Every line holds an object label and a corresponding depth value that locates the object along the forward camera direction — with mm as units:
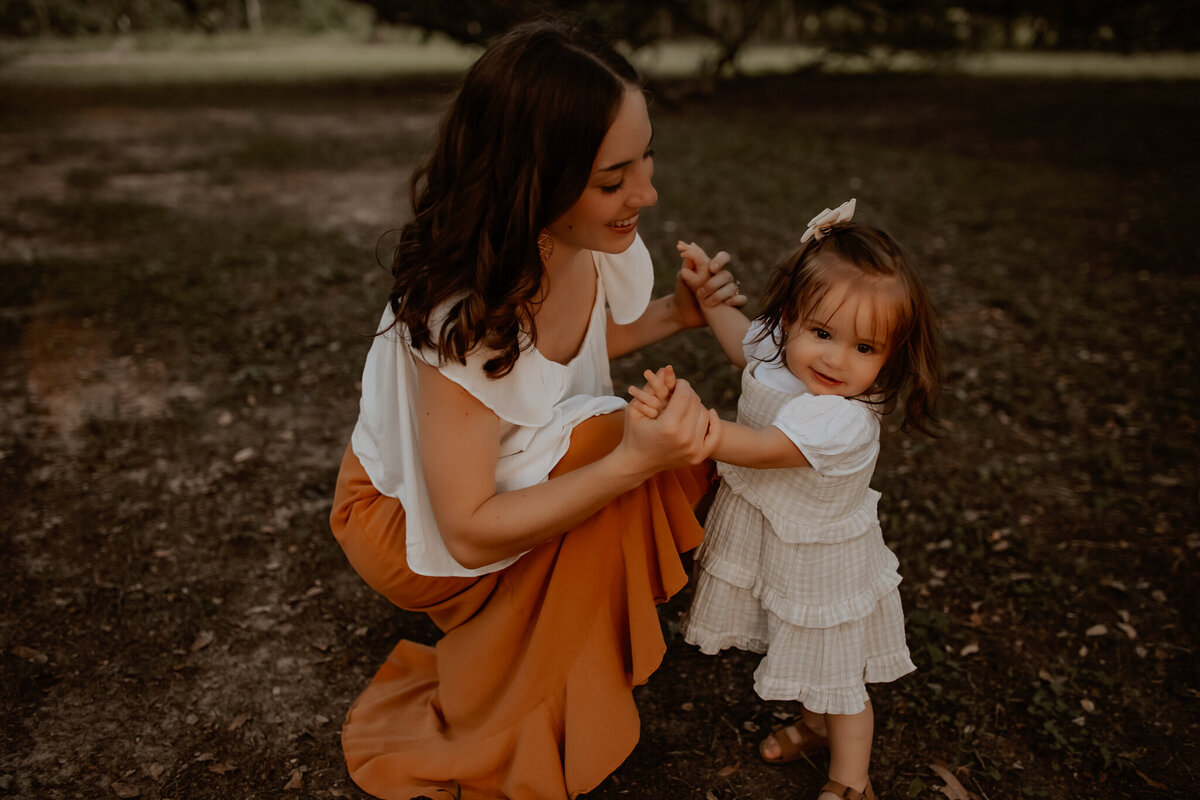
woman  1776
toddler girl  1871
